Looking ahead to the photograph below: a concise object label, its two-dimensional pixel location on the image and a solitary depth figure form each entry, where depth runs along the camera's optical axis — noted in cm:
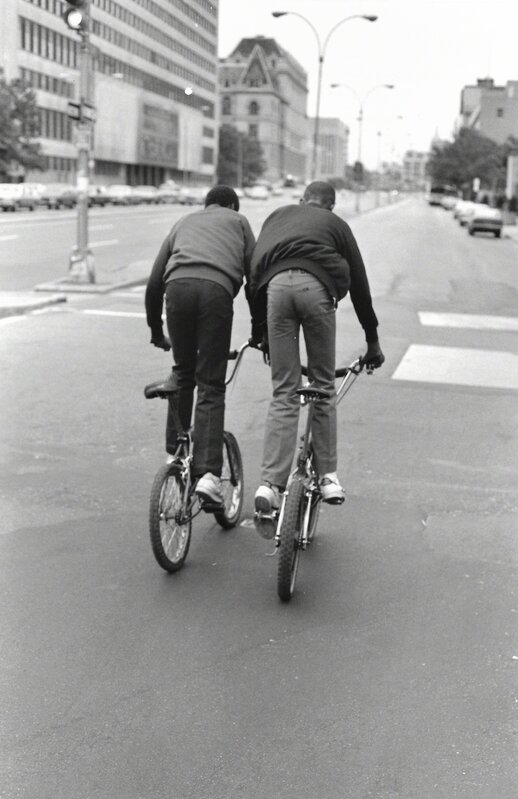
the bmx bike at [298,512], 438
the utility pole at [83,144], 1719
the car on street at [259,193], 9481
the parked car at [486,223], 4925
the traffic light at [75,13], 1524
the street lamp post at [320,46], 4896
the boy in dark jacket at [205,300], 494
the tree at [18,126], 6581
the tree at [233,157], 12575
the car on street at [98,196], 7025
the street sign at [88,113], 1738
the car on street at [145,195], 7938
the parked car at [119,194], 7389
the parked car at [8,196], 5550
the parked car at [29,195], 5812
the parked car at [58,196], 6344
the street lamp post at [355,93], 8744
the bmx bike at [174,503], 462
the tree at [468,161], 9294
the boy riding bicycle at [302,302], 477
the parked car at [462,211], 5966
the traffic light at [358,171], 8175
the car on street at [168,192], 8531
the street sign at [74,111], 1714
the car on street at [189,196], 8744
